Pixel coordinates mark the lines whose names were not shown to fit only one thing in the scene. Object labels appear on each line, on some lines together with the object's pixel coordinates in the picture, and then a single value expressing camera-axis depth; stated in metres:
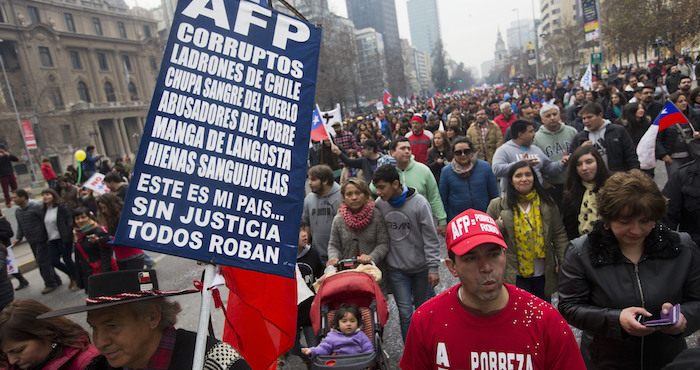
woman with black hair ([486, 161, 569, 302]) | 3.41
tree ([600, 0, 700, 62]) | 21.23
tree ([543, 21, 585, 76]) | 52.65
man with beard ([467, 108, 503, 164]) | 8.05
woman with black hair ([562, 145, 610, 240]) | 3.50
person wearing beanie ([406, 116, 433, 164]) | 8.44
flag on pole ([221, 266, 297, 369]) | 2.09
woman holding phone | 2.09
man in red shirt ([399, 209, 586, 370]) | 1.70
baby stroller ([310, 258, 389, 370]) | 3.44
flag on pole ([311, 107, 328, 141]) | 7.91
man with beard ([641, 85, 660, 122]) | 7.48
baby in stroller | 3.25
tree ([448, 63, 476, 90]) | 110.47
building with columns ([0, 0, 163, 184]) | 44.84
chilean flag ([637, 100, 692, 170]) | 4.55
